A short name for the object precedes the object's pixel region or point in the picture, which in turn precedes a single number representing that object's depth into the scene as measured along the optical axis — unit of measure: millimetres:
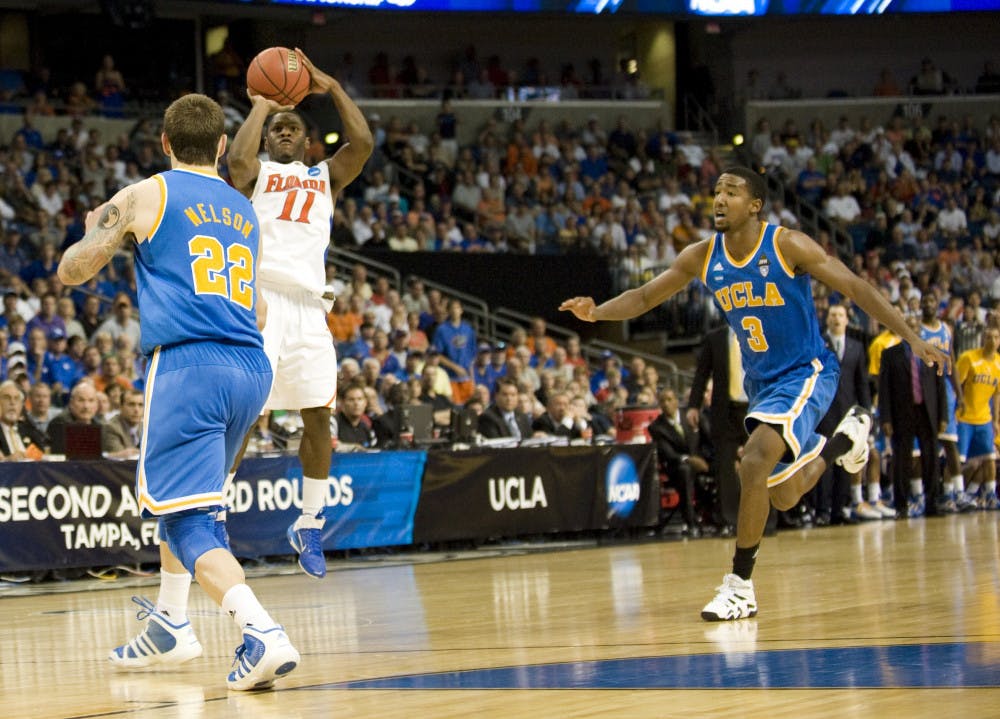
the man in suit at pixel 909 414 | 15367
